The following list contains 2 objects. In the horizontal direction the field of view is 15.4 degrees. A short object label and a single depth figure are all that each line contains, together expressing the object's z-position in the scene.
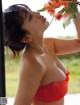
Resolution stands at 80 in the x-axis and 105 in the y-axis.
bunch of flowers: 1.68
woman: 1.68
